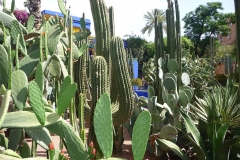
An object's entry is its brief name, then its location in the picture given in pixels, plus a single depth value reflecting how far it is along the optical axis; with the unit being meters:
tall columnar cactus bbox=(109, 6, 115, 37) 5.16
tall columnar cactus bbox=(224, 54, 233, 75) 9.97
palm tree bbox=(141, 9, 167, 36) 45.16
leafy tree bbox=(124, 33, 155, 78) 34.17
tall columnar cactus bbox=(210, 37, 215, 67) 12.52
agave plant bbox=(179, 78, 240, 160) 3.18
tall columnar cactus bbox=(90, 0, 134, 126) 3.53
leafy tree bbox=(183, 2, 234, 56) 36.19
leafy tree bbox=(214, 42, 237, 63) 26.51
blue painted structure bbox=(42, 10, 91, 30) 13.07
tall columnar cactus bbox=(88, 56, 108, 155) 3.02
